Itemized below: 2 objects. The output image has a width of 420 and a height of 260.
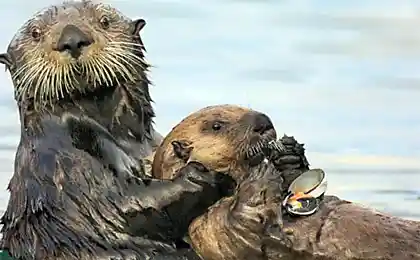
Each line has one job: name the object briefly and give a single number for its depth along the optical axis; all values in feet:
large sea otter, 44.68
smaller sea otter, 39.75
